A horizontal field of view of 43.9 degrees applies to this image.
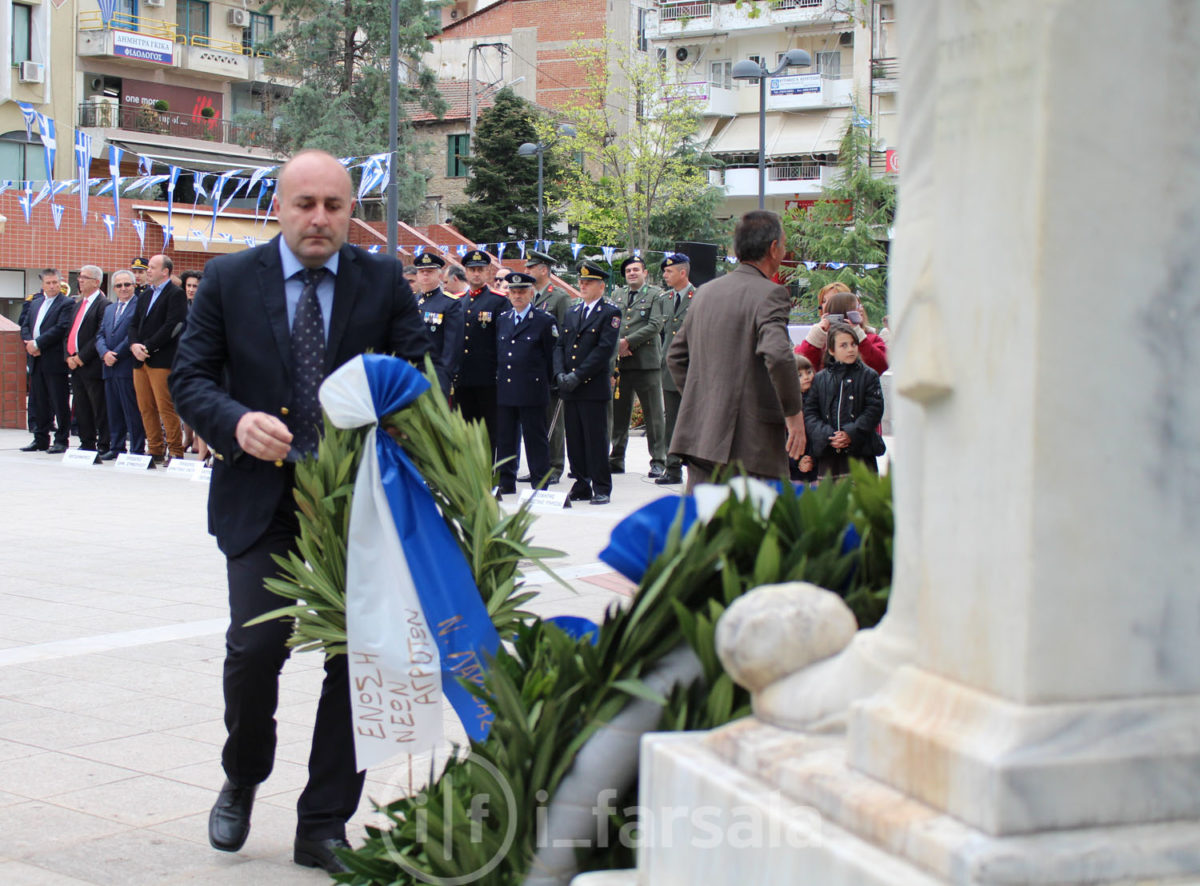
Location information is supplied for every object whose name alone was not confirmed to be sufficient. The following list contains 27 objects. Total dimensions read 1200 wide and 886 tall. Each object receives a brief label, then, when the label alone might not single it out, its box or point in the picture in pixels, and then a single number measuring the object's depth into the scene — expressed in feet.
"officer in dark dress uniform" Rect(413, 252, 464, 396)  47.55
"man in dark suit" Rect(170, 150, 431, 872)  13.64
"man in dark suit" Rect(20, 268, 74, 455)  59.41
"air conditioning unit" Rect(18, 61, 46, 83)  155.63
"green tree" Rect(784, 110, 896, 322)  133.90
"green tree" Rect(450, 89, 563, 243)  173.37
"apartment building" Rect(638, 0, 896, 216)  182.19
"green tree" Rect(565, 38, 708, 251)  146.30
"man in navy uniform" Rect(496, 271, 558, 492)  45.39
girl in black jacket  27.76
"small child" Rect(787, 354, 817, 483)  27.76
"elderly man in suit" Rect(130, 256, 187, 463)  52.65
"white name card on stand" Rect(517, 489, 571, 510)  42.06
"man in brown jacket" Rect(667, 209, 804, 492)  23.31
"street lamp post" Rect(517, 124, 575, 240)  144.36
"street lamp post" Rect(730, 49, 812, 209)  85.30
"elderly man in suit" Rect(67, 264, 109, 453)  56.80
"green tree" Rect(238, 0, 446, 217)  160.45
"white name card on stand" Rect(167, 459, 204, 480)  50.85
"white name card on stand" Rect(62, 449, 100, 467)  55.31
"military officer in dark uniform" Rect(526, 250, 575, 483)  49.70
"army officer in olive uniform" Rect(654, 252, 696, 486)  47.78
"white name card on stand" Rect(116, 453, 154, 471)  53.31
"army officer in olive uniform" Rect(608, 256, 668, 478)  51.11
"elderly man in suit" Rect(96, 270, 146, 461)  54.44
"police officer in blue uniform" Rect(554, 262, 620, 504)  44.16
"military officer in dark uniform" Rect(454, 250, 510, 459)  47.85
